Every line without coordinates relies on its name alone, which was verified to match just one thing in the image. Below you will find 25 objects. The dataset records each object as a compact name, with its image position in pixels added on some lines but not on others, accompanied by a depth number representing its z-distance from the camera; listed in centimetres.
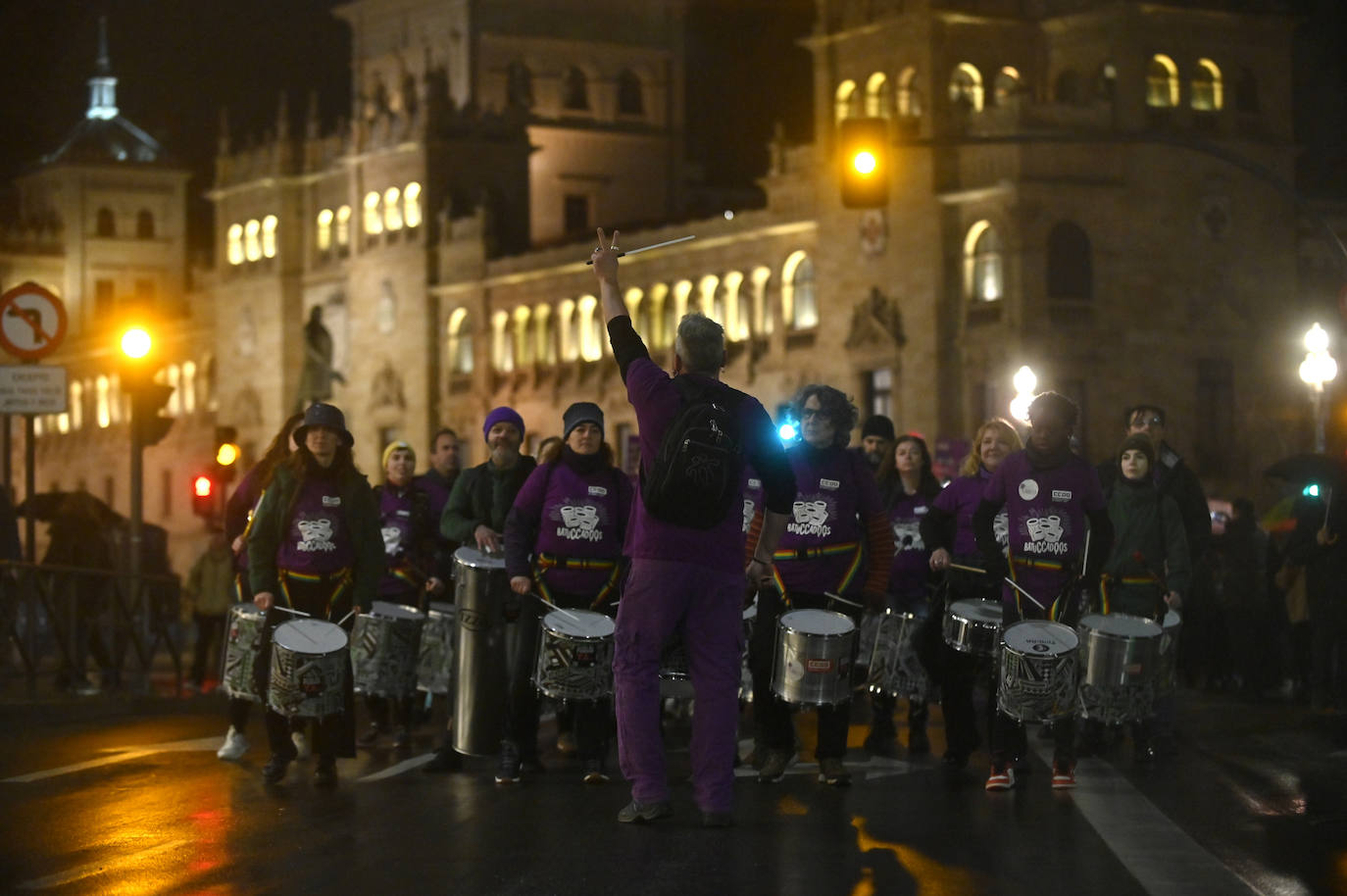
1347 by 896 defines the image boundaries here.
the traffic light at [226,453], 2830
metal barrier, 2100
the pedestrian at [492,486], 1490
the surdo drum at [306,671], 1336
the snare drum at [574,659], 1296
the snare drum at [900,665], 1532
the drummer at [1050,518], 1338
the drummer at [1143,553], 1522
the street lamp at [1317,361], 3588
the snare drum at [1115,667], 1387
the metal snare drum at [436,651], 1641
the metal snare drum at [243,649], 1445
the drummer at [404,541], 1734
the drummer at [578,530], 1355
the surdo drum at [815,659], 1280
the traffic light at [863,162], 2306
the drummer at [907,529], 1611
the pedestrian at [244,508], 1462
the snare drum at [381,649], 1573
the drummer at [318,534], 1390
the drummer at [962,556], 1433
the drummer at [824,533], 1361
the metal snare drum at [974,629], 1357
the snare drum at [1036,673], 1298
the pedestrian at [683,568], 1098
